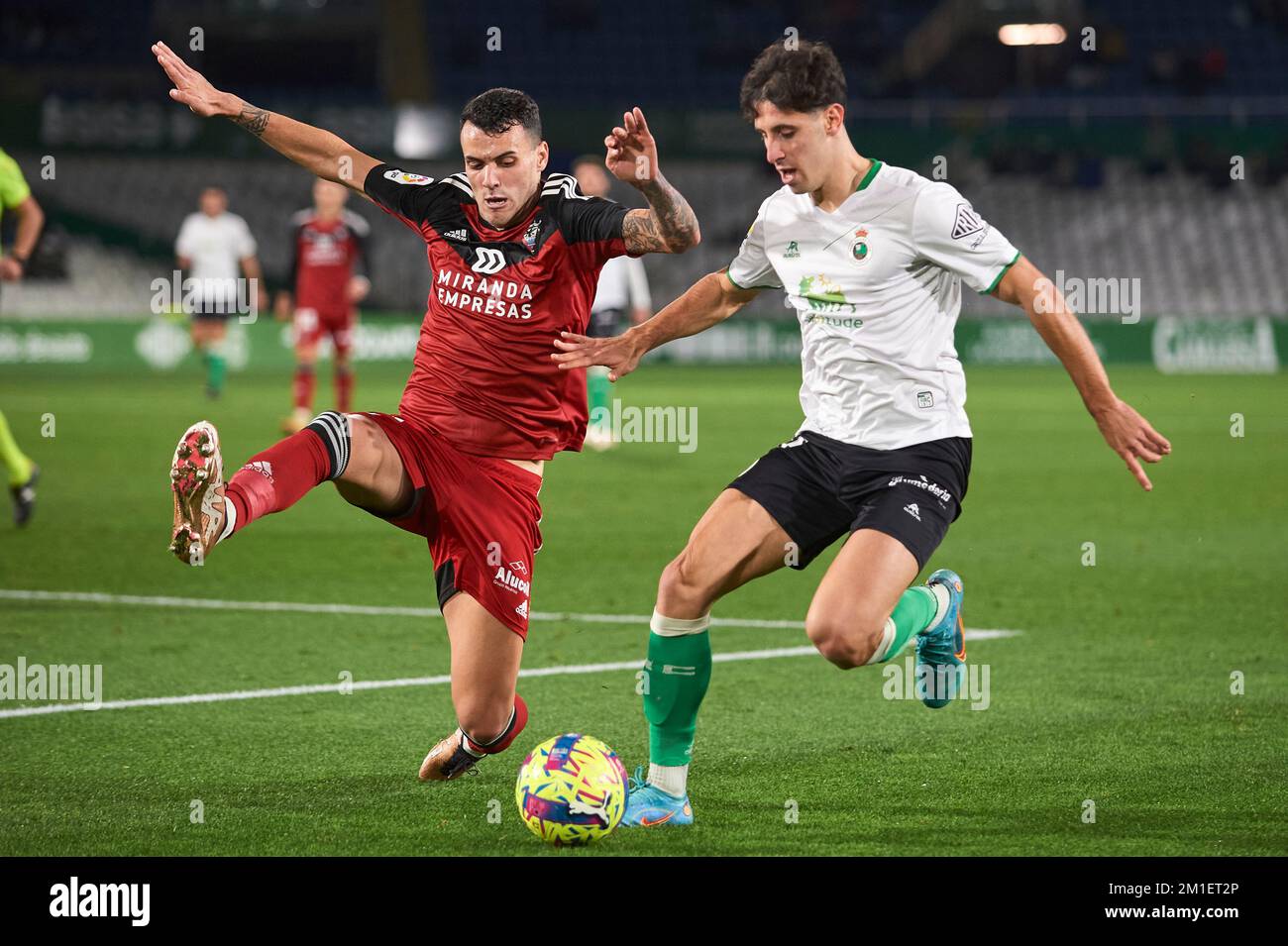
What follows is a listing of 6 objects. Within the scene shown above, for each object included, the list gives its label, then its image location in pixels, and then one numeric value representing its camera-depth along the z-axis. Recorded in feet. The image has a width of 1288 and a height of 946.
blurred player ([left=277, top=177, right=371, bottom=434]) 57.62
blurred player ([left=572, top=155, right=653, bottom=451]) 52.85
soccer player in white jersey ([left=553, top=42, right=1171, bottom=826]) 16.81
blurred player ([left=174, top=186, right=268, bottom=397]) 70.54
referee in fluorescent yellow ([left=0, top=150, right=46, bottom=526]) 35.12
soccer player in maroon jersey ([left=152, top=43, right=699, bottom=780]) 18.17
